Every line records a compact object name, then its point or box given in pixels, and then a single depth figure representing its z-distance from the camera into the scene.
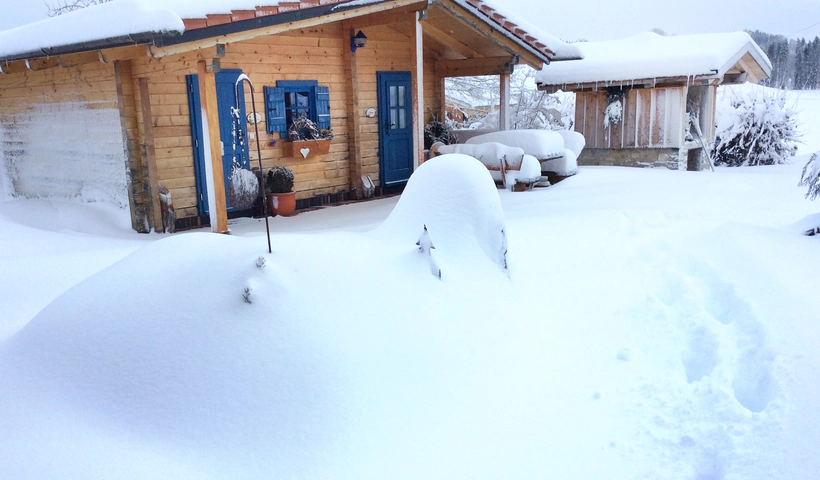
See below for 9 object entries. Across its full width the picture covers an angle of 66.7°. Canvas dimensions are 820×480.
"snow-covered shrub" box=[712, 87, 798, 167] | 17.98
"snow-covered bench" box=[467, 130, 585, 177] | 10.51
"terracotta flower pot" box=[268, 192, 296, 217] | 9.12
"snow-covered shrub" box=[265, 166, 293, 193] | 9.02
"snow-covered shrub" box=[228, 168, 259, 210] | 8.52
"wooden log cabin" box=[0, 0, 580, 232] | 6.92
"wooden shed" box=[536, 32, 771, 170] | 13.34
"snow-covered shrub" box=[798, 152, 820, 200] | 5.84
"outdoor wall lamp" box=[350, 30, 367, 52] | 10.03
